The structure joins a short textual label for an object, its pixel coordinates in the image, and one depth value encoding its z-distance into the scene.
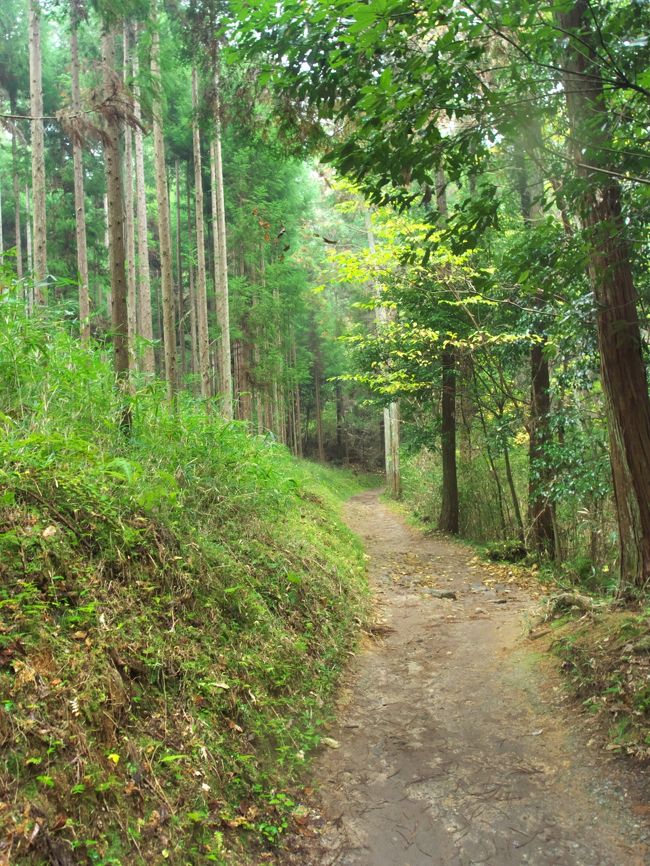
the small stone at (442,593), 7.78
